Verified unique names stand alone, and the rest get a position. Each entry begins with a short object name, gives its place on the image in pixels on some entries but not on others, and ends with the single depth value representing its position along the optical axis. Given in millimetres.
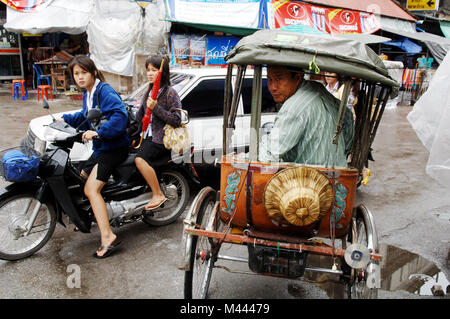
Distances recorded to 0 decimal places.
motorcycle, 3271
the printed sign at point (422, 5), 16308
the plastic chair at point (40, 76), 12634
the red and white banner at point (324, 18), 12734
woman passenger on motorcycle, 3721
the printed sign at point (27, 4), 11180
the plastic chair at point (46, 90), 10783
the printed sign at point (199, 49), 11195
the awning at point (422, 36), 11779
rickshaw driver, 2387
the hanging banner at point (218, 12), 10727
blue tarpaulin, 15927
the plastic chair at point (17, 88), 11867
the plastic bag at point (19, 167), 3037
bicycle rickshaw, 2180
